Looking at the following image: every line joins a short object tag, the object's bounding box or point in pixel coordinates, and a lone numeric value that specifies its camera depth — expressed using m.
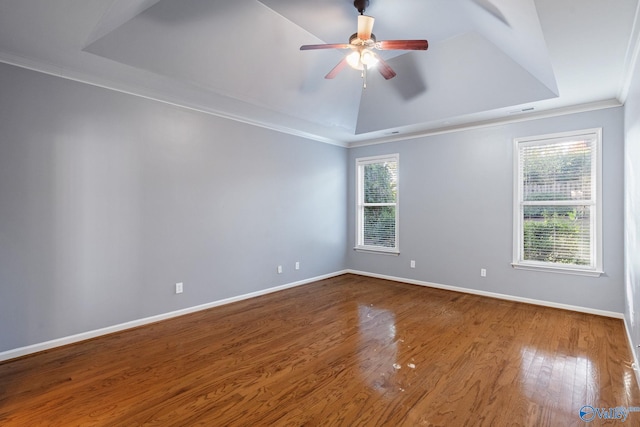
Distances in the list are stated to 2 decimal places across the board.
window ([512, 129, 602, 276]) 3.83
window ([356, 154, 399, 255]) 5.73
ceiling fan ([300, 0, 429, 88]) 2.56
